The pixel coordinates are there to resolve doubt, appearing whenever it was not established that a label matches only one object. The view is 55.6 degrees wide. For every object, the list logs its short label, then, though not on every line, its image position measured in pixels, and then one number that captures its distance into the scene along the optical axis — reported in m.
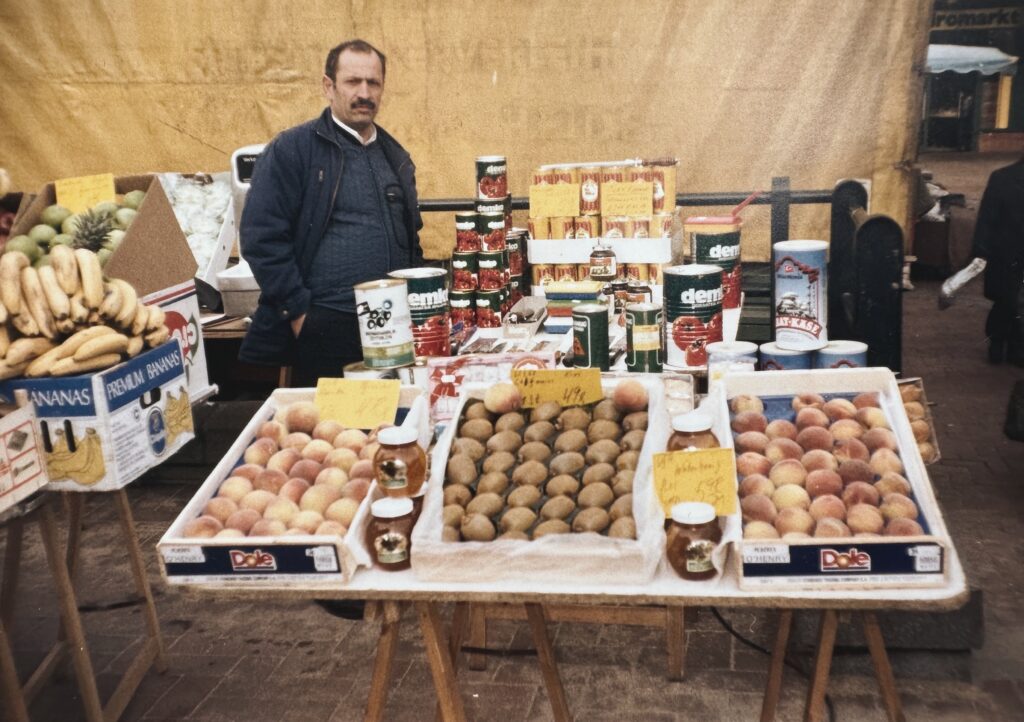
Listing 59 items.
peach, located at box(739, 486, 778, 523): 2.18
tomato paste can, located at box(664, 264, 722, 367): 2.98
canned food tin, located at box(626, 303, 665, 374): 2.97
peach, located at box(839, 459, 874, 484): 2.29
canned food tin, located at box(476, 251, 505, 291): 4.00
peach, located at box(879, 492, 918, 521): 2.12
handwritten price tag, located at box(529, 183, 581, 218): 4.17
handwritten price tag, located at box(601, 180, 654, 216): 4.07
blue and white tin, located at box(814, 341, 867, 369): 2.83
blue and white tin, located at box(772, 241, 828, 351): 2.93
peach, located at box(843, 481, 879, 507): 2.19
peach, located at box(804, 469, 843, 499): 2.25
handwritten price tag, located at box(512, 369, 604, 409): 2.55
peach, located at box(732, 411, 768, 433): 2.52
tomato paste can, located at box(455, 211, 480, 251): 4.09
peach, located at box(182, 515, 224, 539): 2.27
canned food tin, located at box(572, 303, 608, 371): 2.93
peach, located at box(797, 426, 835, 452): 2.42
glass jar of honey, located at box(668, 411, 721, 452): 2.21
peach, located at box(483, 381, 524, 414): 2.55
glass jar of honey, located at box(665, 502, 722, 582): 2.04
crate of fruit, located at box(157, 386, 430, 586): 2.16
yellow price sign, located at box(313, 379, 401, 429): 2.66
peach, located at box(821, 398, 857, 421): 2.53
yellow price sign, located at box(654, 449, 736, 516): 2.11
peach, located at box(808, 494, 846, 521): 2.15
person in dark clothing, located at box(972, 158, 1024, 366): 7.12
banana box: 2.74
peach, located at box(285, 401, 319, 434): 2.71
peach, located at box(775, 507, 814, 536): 2.12
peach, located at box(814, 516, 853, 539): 2.07
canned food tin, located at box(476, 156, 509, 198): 4.16
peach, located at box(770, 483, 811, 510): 2.22
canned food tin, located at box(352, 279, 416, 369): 2.81
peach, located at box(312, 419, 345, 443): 2.65
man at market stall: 4.05
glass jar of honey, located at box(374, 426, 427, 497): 2.21
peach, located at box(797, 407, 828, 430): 2.50
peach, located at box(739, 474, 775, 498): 2.27
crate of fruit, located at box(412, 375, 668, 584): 2.07
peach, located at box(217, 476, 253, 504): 2.42
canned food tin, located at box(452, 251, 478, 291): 4.01
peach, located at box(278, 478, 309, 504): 2.42
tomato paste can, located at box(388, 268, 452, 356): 3.11
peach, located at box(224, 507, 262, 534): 2.30
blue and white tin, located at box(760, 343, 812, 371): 2.90
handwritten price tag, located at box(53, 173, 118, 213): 3.69
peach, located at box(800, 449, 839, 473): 2.33
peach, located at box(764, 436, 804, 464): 2.40
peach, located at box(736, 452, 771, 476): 2.34
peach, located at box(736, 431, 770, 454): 2.43
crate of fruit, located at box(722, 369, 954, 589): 1.98
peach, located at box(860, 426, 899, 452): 2.38
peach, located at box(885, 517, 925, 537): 2.05
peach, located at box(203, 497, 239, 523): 2.34
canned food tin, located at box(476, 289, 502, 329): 3.97
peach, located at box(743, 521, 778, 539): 2.09
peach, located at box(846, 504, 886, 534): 2.09
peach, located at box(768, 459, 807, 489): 2.29
